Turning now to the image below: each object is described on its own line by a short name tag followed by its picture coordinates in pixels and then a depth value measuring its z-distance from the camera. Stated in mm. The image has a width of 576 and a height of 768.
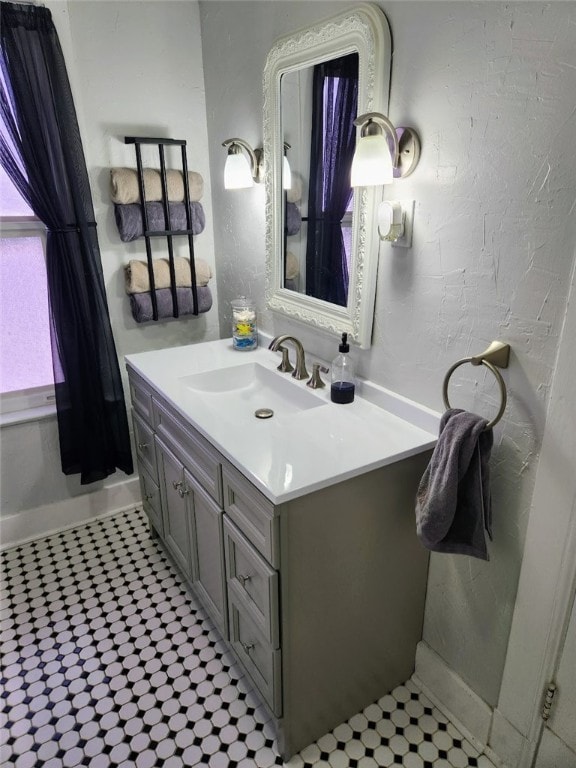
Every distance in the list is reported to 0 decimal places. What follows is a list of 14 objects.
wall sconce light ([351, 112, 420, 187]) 1271
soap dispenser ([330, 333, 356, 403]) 1598
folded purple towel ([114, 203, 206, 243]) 2094
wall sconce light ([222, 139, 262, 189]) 1901
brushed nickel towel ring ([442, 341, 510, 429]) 1161
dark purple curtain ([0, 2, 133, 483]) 1801
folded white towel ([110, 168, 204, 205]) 2043
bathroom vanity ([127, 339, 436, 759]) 1263
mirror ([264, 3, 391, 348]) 1392
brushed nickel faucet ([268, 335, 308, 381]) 1764
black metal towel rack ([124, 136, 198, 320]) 2074
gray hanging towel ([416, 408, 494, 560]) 1181
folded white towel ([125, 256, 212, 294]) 2182
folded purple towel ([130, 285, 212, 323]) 2223
